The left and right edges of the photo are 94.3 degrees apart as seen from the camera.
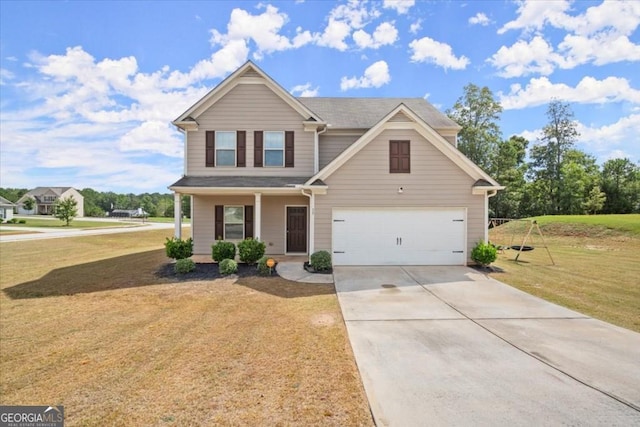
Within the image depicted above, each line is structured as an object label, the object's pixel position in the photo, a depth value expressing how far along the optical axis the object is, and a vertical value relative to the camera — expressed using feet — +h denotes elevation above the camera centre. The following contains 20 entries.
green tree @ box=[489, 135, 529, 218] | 112.78 +11.83
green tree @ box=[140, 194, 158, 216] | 308.28 +6.09
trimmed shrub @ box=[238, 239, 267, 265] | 37.83 -5.08
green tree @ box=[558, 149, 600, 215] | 117.29 +10.89
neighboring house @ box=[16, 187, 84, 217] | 243.19 +11.69
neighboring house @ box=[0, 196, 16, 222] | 164.21 +0.57
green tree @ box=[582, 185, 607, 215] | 114.01 +4.43
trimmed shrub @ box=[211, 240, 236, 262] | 37.76 -5.15
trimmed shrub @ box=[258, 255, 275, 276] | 34.86 -6.83
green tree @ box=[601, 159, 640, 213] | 117.80 +7.81
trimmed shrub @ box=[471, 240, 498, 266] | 36.65 -5.17
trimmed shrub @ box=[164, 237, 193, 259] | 38.45 -4.96
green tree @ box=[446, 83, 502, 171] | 104.68 +30.68
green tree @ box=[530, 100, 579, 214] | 124.16 +28.66
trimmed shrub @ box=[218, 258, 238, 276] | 34.60 -6.54
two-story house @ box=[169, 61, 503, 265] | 37.99 +4.05
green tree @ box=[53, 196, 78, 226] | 130.14 +0.11
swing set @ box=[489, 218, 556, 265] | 72.29 -5.12
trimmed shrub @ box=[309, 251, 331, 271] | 35.70 -5.99
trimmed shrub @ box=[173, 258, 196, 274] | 35.01 -6.54
